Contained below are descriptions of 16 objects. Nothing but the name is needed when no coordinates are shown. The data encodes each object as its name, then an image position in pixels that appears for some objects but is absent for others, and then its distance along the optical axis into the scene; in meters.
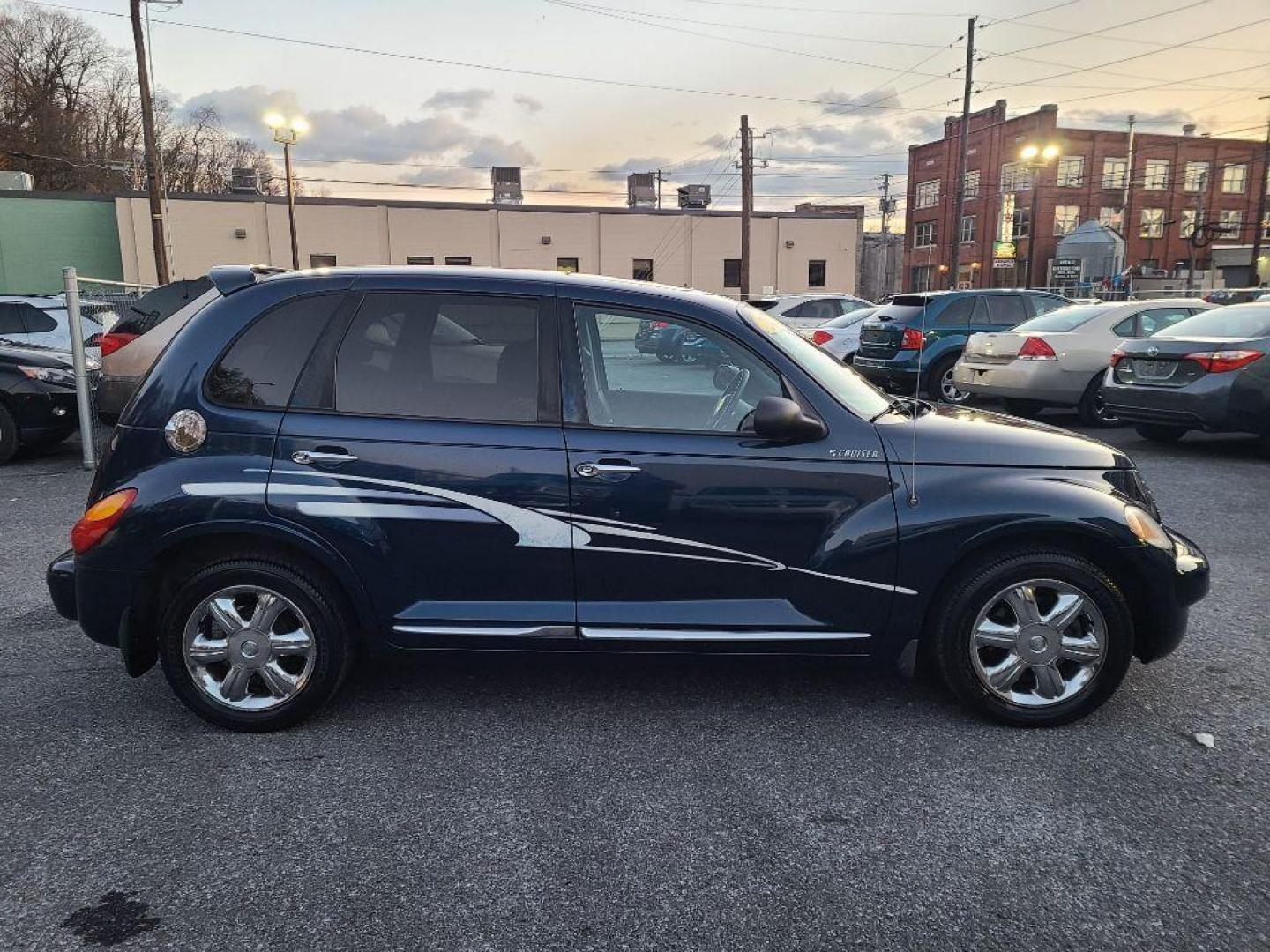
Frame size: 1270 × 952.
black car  9.12
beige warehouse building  40.81
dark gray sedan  8.54
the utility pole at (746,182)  33.93
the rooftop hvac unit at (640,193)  52.03
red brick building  56.59
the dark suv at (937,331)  12.85
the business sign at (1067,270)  49.66
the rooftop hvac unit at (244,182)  42.94
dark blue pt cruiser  3.40
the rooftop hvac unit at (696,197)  49.34
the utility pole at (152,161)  23.64
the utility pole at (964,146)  32.97
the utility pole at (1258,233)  39.53
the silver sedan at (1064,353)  10.78
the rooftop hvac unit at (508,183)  49.50
